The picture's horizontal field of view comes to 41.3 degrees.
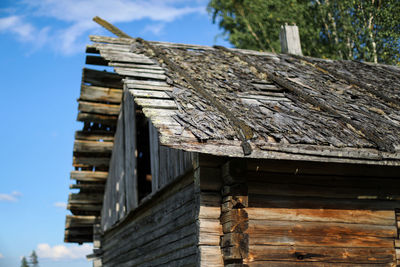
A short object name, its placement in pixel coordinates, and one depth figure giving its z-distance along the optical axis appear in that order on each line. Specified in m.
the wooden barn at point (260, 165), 5.40
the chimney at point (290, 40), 11.48
